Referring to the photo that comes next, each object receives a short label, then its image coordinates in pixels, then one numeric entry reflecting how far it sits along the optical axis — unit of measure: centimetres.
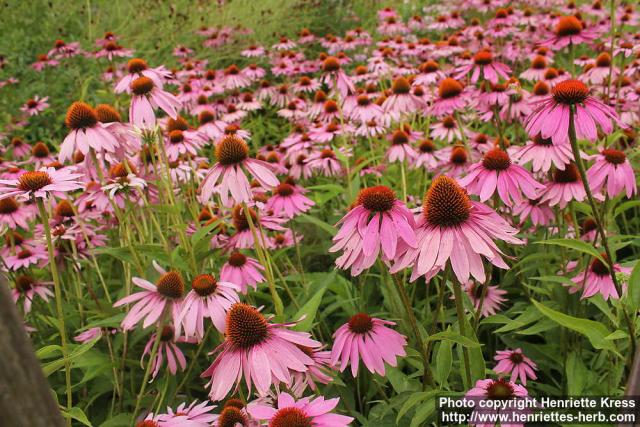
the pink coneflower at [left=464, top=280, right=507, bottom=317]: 93
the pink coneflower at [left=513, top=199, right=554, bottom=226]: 98
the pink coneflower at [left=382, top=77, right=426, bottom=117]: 137
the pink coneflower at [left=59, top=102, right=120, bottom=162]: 88
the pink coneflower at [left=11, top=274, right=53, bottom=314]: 102
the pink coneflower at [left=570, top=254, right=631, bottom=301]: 83
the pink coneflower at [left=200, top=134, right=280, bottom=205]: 78
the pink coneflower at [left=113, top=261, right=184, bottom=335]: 81
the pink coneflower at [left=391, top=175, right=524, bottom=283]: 65
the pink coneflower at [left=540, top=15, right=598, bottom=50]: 122
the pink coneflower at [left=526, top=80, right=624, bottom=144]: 79
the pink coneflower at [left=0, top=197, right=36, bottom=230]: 107
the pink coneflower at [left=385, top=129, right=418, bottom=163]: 123
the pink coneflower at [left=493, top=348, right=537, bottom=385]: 85
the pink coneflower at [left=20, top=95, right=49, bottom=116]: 198
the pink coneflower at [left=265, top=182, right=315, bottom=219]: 102
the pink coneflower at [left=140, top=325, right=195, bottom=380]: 84
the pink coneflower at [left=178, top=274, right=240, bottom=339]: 75
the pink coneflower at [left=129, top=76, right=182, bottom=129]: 93
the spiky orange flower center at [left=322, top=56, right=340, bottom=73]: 139
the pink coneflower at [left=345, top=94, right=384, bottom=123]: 143
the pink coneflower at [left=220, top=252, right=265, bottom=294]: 88
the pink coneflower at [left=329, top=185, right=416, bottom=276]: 68
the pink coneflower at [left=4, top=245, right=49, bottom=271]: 102
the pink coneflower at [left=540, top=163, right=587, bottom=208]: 88
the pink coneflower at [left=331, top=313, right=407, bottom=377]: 73
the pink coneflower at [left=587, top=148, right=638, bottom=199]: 89
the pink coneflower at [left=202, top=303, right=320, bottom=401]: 66
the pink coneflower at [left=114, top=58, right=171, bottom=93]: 98
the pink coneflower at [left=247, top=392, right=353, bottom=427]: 60
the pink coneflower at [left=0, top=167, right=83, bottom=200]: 74
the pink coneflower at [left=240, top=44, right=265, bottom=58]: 248
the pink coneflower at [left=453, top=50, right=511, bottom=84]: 115
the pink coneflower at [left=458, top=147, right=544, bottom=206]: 79
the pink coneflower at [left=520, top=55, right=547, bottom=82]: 161
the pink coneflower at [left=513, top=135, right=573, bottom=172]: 87
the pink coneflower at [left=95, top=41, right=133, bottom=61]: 204
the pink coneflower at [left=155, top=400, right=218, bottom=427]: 67
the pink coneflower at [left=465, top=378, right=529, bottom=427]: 66
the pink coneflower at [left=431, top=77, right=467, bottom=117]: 119
